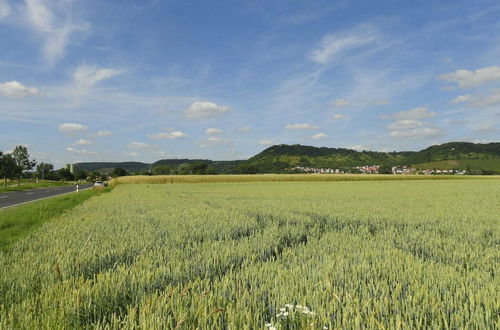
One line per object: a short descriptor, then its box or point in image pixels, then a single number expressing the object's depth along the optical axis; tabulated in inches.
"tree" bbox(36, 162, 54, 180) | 5206.7
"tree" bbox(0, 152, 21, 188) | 2326.5
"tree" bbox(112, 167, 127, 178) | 6821.9
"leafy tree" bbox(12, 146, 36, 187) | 3122.5
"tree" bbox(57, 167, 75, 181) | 6429.6
